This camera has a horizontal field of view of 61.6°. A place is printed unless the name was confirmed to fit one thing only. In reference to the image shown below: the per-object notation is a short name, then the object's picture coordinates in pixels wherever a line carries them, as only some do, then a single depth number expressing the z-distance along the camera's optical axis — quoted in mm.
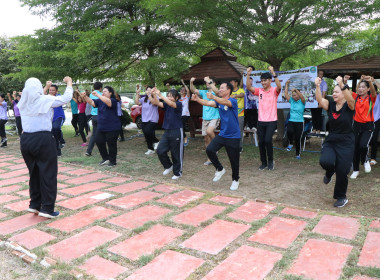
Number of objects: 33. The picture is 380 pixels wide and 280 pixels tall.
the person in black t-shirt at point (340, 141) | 4453
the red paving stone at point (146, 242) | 3182
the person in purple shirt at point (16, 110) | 10334
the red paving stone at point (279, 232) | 3381
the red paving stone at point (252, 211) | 4070
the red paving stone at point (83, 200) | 4578
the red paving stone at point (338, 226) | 3543
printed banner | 7852
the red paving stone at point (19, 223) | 3797
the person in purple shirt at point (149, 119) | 8453
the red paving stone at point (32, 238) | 3398
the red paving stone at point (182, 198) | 4676
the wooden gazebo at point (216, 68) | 9516
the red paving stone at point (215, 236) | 3275
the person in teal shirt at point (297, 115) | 7578
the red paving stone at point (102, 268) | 2789
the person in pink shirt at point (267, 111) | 6508
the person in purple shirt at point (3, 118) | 10578
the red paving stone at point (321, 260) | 2756
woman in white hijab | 3895
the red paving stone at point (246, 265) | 2754
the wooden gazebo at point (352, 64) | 7543
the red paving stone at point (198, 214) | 3969
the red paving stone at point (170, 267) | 2760
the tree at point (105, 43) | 8773
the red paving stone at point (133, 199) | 4590
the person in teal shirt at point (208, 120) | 7176
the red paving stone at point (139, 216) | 3912
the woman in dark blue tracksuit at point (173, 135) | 6258
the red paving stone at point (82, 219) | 3857
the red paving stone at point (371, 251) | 2910
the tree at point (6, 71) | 20172
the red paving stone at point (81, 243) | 3156
